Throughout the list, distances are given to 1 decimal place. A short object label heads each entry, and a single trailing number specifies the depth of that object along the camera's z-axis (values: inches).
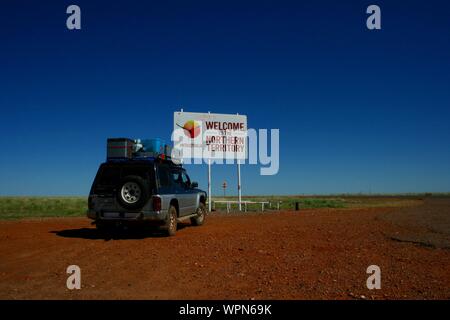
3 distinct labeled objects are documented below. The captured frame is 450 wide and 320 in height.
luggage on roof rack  495.5
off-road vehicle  450.0
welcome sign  999.0
